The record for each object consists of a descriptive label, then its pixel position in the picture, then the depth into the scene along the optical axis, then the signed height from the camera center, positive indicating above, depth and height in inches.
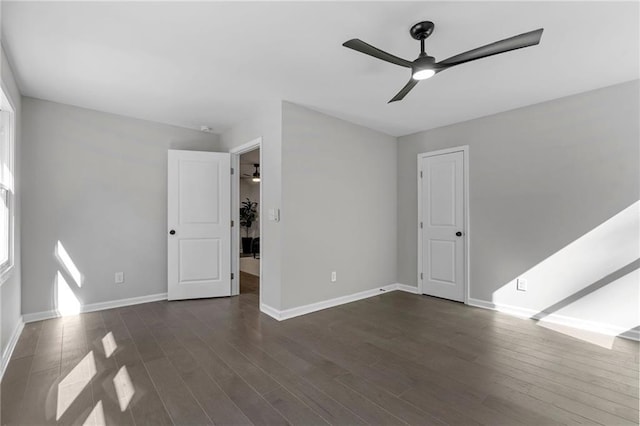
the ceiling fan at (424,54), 72.8 +41.0
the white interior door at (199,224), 167.5 -6.6
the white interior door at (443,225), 168.2 -6.8
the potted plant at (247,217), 377.7 -5.2
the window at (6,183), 107.3 +10.6
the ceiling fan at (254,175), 353.8 +44.0
